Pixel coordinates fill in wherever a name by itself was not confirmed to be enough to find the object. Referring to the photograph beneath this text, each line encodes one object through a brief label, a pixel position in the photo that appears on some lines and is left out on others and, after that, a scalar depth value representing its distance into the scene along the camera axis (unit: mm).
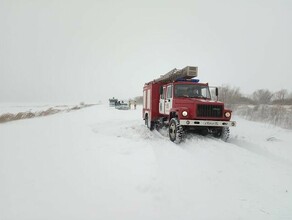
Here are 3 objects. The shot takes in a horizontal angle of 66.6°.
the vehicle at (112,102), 45275
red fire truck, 8797
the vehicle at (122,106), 34894
